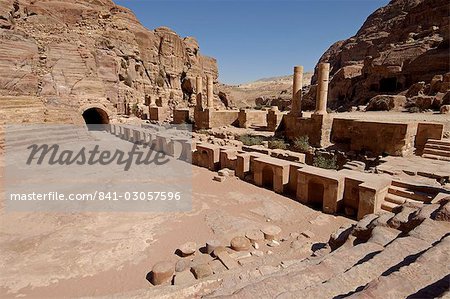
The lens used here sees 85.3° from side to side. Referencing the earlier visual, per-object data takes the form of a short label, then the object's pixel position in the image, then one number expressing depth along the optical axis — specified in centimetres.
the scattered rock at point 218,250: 465
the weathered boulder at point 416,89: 2233
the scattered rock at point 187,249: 478
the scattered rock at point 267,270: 363
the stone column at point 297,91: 1459
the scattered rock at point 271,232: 541
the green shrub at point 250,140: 1377
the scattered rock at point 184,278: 387
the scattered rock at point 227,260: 426
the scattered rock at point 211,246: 478
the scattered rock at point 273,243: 519
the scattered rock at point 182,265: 425
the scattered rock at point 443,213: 329
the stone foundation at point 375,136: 962
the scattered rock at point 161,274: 405
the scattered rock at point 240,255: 462
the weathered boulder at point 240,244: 487
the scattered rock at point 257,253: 475
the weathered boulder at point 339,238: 420
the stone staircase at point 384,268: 200
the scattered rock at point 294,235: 547
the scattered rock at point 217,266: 419
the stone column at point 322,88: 1277
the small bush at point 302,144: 1228
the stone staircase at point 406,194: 586
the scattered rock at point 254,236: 521
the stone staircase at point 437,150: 884
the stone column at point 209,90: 2112
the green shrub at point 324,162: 994
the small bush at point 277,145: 1251
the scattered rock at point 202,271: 400
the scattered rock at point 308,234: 544
